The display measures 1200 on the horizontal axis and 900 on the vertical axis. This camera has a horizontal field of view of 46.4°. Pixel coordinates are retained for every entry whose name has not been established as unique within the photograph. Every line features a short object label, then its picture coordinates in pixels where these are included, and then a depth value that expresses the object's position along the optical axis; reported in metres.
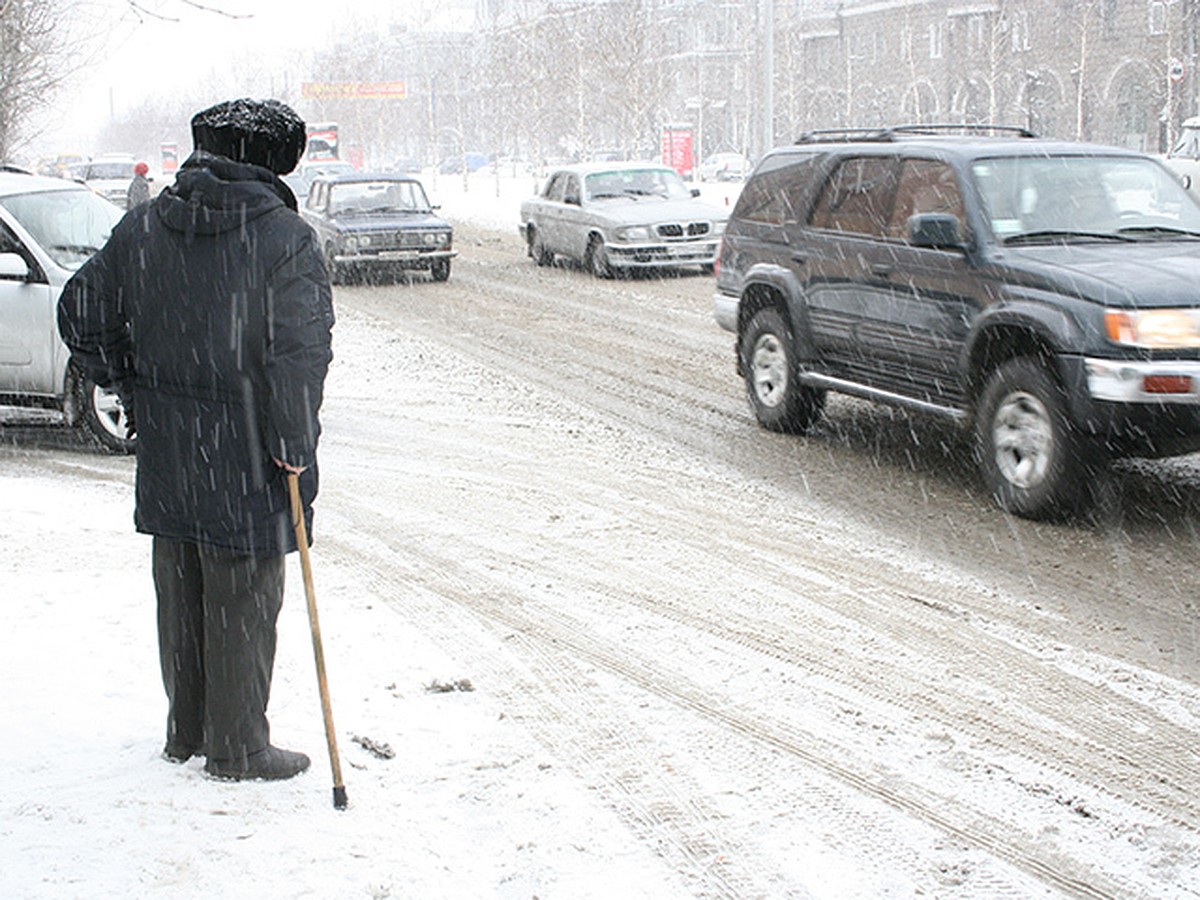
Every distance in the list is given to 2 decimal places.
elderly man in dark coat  3.73
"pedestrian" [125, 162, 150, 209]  22.45
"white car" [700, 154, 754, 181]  67.56
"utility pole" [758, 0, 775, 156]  27.75
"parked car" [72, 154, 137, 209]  38.31
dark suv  6.84
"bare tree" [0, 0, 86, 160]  21.83
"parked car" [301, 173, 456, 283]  20.83
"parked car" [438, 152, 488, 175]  90.12
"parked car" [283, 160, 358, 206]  36.28
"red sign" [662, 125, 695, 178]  46.88
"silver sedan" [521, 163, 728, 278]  20.23
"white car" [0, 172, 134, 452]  9.09
